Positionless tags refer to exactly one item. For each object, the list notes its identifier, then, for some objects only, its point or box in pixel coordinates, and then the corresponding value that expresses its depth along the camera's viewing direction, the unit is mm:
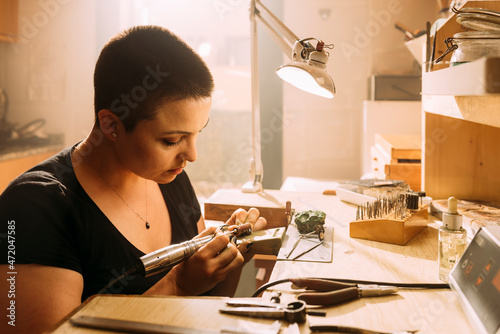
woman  945
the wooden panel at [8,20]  2768
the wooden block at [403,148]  1919
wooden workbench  775
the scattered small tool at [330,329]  750
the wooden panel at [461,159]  1594
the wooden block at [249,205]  1679
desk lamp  1263
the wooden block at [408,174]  1898
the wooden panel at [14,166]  2570
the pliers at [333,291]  854
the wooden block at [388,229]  1221
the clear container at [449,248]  958
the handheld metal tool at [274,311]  778
